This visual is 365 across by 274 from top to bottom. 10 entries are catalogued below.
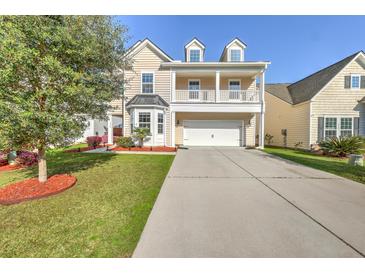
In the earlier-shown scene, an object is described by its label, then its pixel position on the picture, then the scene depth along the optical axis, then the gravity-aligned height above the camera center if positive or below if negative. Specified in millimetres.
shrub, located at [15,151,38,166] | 8156 -1307
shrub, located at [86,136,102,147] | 13183 -716
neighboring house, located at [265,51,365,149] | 13648 +2346
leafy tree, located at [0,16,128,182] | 3814 +1329
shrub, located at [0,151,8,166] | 8852 -1433
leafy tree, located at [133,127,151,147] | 12273 -10
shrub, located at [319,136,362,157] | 11062 -713
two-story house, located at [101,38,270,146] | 13336 +2841
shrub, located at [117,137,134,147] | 12512 -702
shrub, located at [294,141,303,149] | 14707 -915
